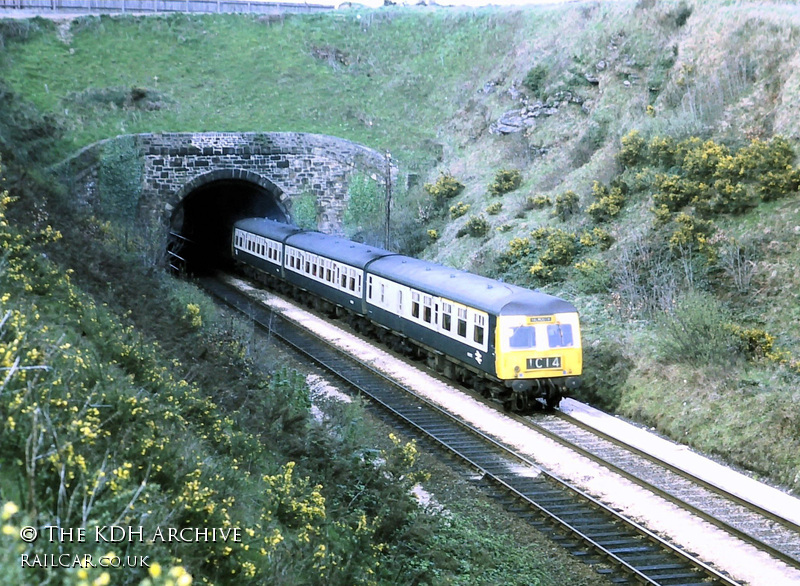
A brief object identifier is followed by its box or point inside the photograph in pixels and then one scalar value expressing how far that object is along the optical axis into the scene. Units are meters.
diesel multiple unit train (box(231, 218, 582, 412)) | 18.42
